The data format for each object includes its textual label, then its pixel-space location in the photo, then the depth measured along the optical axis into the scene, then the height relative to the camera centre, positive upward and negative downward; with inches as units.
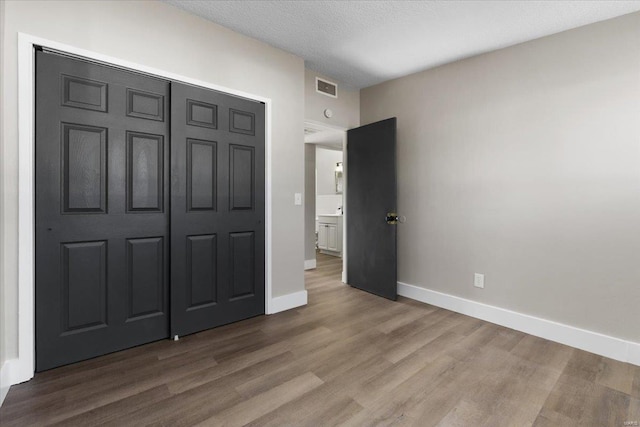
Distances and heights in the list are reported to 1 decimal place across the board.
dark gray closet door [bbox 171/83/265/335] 93.7 +1.1
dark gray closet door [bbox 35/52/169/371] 73.5 +0.4
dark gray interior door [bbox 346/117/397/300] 134.3 +2.6
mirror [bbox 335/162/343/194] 271.7 +32.1
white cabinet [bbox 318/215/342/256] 244.5 -19.3
